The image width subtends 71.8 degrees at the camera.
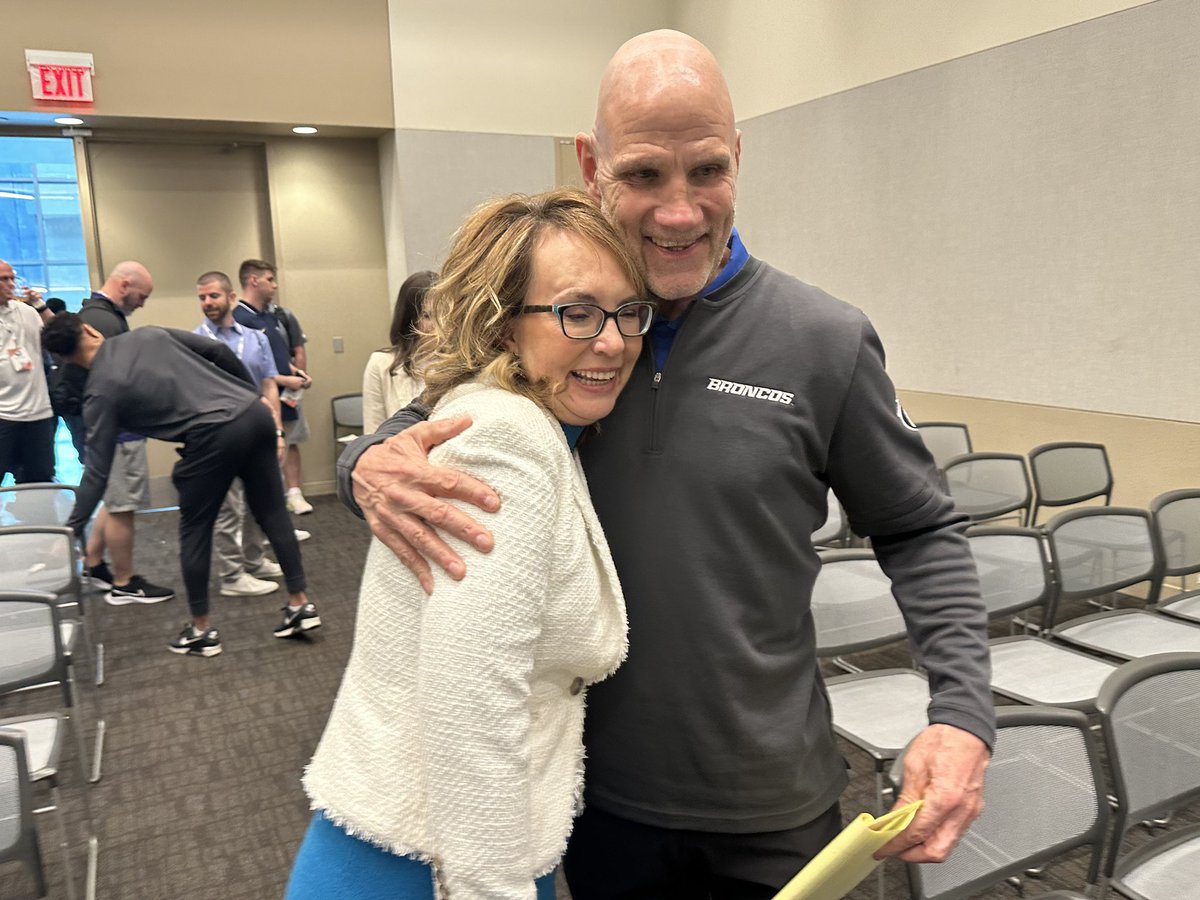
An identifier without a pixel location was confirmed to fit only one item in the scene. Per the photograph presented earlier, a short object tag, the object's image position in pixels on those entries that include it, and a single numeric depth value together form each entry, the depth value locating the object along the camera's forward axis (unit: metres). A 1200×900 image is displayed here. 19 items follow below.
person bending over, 3.42
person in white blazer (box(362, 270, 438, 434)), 3.24
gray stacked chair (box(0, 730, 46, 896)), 1.65
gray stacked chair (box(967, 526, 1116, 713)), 2.69
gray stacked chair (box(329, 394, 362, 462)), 6.76
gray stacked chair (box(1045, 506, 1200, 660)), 2.79
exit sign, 5.33
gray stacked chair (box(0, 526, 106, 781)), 2.97
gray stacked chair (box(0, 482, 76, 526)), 3.45
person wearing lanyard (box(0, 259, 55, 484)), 4.79
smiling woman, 0.82
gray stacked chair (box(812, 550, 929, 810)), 2.38
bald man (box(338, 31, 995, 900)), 1.09
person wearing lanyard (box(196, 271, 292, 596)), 4.65
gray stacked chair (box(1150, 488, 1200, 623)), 3.04
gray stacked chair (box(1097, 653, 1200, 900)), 1.63
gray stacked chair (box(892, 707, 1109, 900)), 1.60
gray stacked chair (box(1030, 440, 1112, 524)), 3.96
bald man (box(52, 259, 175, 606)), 4.31
